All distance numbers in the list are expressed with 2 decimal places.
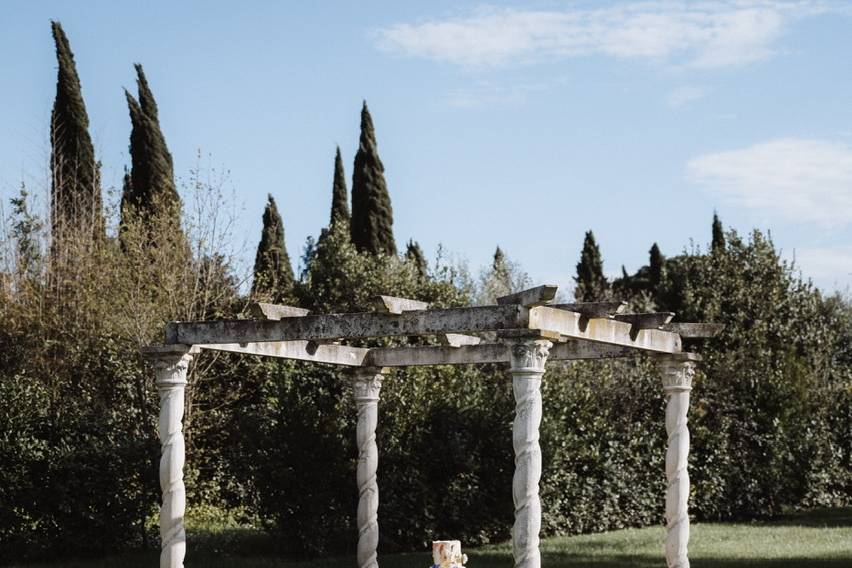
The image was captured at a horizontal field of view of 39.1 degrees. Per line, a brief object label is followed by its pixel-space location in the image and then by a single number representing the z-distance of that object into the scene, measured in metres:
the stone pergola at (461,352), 11.02
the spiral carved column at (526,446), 11.00
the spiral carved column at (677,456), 13.55
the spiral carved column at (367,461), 15.12
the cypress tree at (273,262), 23.50
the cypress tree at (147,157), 26.95
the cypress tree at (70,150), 25.29
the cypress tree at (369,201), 30.27
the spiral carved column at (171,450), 12.24
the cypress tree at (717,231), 39.31
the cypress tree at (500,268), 35.84
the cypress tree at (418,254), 34.64
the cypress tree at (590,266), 42.03
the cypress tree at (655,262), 43.22
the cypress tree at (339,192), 32.47
